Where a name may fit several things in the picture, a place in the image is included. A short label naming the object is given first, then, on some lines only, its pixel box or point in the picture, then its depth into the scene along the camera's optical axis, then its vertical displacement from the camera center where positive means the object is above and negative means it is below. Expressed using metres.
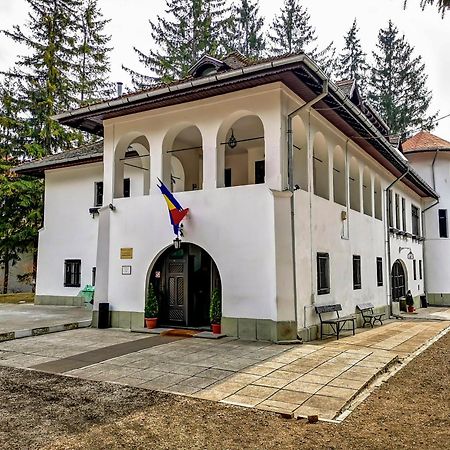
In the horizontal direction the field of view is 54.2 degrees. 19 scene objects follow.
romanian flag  9.98 +1.57
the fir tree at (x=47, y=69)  22.59 +11.03
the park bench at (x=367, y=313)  12.79 -1.12
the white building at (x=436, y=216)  22.48 +3.14
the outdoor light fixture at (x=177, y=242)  10.09 +0.81
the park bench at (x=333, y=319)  10.02 -0.99
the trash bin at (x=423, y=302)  21.84 -1.28
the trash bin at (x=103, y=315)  10.95 -0.92
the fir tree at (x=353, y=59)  33.75 +16.61
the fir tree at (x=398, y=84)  33.03 +14.54
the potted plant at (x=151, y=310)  10.45 -0.76
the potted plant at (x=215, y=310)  9.71 -0.72
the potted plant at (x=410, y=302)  18.31 -1.07
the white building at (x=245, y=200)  9.10 +1.84
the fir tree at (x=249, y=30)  30.95 +17.48
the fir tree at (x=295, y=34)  31.19 +17.22
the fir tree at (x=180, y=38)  26.97 +14.79
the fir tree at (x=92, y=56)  24.91 +12.82
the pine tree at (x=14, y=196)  19.89 +3.76
